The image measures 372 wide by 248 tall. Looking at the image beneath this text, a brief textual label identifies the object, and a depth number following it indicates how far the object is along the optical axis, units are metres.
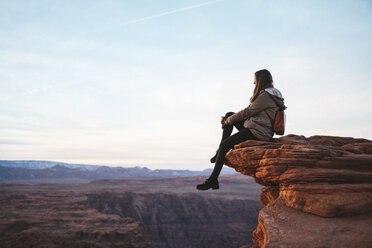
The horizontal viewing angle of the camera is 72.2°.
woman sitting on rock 4.34
